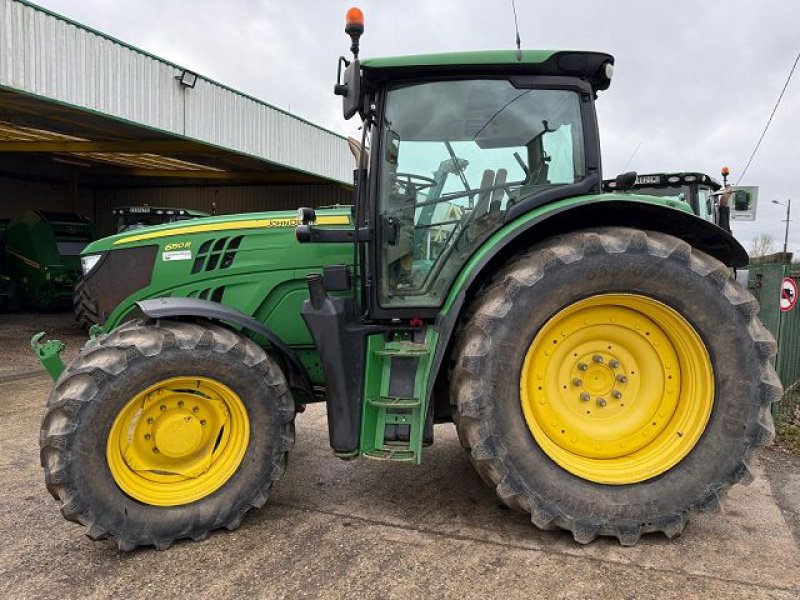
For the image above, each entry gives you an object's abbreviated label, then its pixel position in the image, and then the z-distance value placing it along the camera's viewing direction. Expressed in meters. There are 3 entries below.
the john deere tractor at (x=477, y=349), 2.67
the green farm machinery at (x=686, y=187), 8.36
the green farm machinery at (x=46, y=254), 12.02
